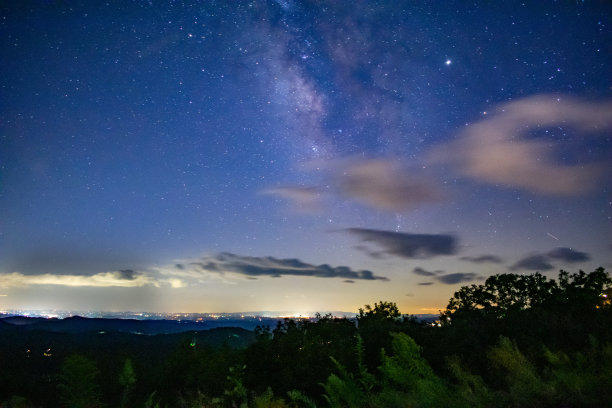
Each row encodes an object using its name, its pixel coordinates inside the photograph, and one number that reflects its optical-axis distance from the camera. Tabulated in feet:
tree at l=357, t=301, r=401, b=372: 47.55
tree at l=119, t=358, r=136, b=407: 26.48
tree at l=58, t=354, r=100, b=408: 23.47
